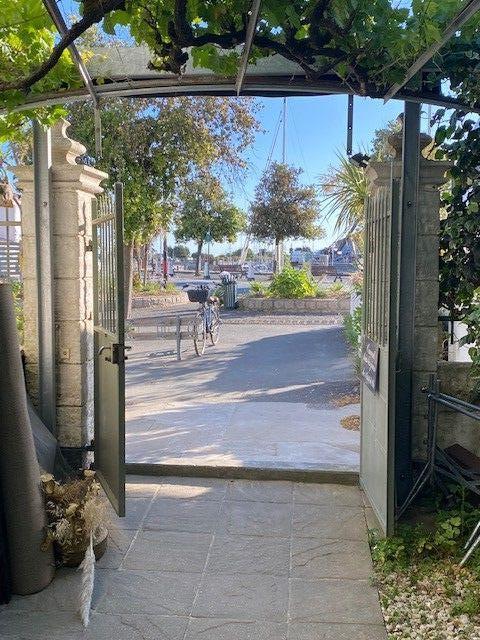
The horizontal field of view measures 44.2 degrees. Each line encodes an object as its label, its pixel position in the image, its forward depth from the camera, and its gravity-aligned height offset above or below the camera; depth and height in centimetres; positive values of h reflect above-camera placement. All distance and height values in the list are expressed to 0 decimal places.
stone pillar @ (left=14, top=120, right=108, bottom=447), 412 -2
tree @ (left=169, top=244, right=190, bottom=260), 6975 +311
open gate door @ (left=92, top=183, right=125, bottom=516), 342 -43
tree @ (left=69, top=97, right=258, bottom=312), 1177 +281
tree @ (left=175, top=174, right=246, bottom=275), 2760 +272
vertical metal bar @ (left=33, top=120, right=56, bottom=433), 404 +0
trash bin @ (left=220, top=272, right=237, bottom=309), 1900 -49
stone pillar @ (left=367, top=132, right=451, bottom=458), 394 +4
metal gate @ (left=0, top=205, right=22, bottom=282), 416 +15
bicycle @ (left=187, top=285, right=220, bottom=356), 1120 -79
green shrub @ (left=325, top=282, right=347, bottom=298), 1912 -42
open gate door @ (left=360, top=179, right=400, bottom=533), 335 -44
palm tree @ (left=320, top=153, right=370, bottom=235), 816 +118
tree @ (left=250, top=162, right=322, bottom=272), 2309 +282
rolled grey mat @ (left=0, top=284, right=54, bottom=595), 296 -103
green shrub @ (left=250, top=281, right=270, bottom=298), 1941 -40
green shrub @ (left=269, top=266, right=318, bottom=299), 1858 -25
